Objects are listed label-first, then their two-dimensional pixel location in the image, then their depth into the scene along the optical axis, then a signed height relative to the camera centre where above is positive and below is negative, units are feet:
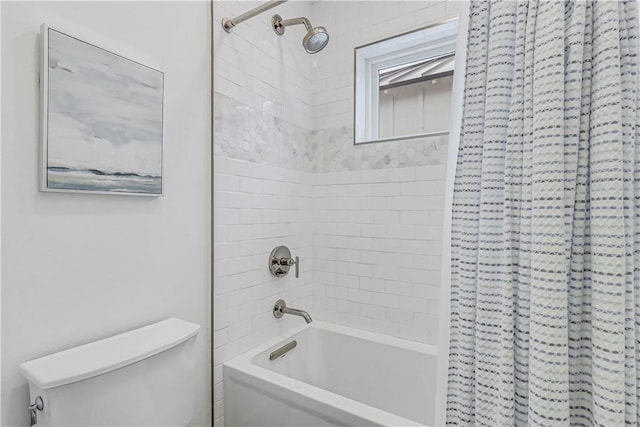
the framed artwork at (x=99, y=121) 3.04 +0.84
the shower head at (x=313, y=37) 4.78 +2.43
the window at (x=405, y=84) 5.90 +2.32
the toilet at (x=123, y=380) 2.75 -1.58
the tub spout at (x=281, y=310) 5.72 -1.75
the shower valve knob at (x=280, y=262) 5.75 -0.95
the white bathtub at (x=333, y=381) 3.99 -2.57
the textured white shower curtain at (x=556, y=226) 2.43 -0.12
